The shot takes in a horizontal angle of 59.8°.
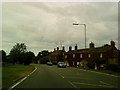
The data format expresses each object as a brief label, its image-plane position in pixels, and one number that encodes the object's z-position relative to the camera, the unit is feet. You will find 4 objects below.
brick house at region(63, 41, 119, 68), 107.28
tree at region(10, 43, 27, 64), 181.25
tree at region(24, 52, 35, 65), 114.07
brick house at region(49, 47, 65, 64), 175.48
